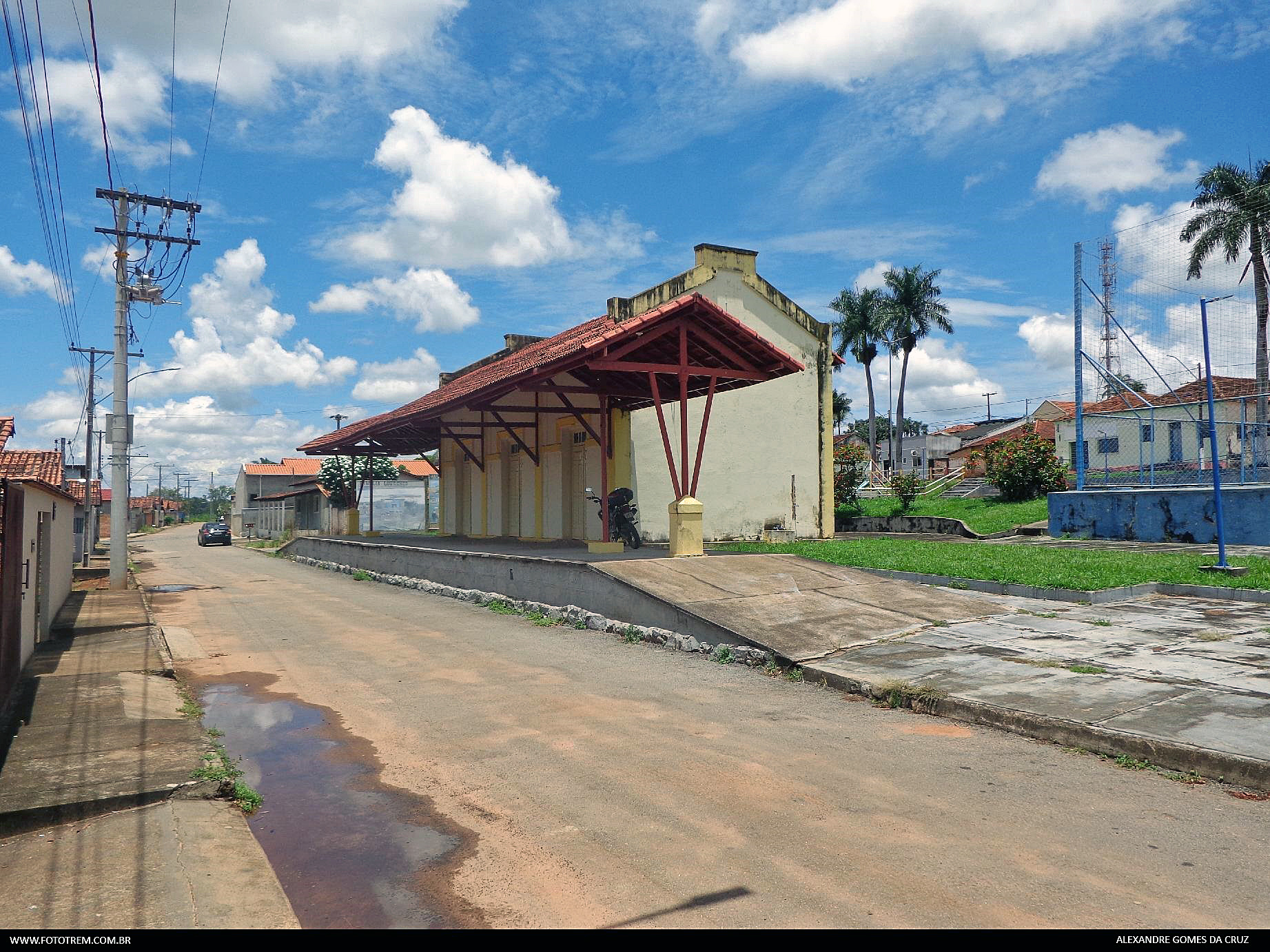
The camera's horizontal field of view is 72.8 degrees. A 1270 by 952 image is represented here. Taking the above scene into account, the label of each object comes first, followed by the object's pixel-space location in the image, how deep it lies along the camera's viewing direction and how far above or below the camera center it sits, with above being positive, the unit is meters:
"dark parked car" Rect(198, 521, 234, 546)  48.84 -1.04
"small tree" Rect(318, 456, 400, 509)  39.91 +2.11
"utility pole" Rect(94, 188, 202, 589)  19.94 +3.96
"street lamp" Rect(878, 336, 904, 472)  54.12 +9.77
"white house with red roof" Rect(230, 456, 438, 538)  38.50 +0.68
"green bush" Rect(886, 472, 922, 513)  31.33 +0.70
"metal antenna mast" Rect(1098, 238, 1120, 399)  18.75 +4.17
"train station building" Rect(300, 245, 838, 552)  16.50 +2.14
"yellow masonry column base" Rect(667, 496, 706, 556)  13.62 -0.30
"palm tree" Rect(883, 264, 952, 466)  53.28 +12.25
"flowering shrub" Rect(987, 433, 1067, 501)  29.83 +1.27
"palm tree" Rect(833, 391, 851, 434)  66.44 +7.83
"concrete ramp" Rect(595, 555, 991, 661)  9.87 -1.21
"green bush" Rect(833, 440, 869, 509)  28.97 +1.36
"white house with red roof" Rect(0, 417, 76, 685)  7.91 -0.36
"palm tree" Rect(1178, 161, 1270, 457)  27.47 +9.28
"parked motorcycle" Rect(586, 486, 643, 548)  16.56 -0.13
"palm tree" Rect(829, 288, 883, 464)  54.66 +11.79
